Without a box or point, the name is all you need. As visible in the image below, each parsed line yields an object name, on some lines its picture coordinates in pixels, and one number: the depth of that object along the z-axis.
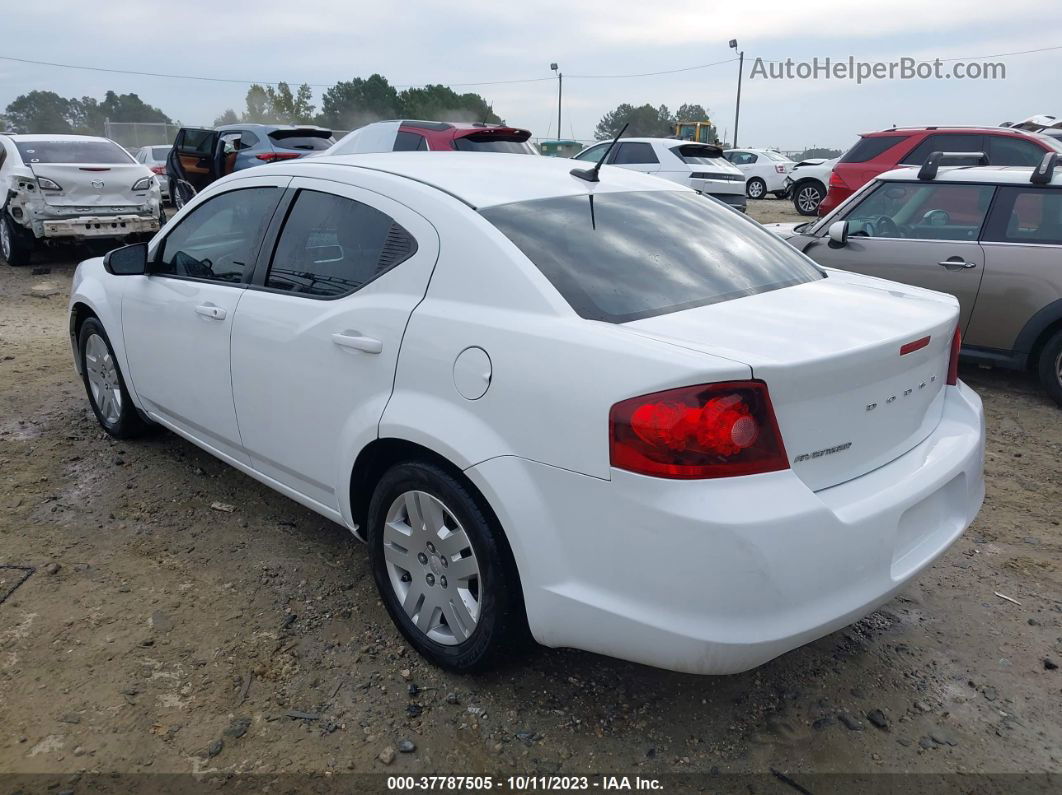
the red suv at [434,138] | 9.29
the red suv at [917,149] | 10.32
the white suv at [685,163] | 14.10
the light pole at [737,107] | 46.38
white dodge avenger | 2.03
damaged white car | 9.80
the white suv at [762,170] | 22.52
